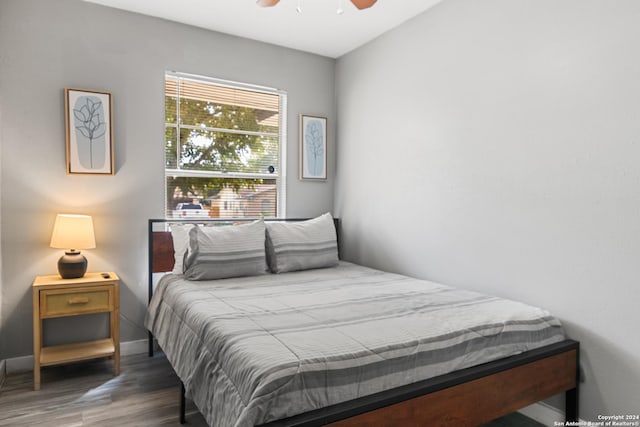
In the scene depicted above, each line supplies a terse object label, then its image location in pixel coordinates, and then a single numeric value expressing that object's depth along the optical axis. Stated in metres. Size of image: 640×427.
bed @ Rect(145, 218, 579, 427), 1.37
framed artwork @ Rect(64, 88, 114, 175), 2.81
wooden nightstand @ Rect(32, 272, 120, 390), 2.49
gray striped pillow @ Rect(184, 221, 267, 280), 2.73
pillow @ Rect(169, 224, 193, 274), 2.88
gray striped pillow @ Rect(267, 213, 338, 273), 3.08
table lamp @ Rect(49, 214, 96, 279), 2.61
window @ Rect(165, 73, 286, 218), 3.26
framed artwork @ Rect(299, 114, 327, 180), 3.78
